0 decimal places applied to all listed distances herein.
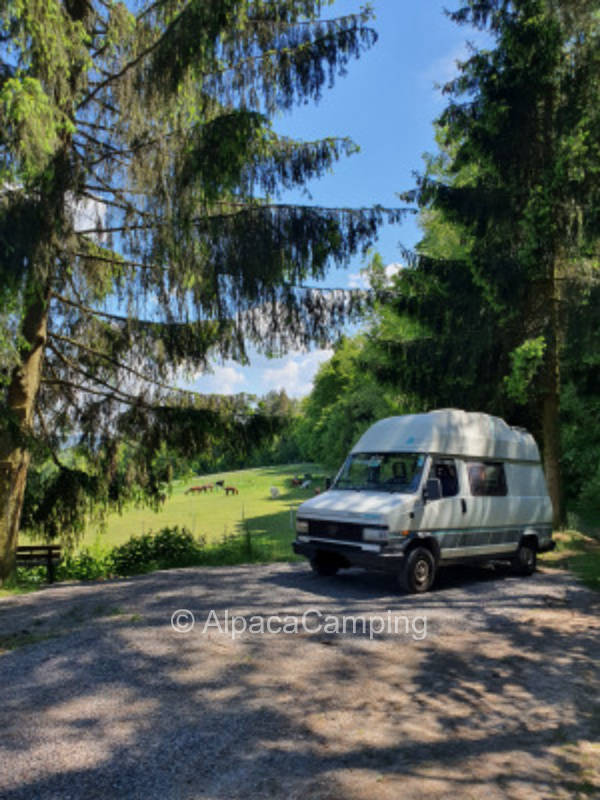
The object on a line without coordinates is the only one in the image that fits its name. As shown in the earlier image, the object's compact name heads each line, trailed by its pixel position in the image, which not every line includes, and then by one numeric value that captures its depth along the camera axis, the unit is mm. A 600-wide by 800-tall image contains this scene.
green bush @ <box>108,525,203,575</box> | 13617
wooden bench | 12859
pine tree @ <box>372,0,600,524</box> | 12797
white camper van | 8664
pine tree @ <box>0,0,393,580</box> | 8961
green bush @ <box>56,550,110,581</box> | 13992
